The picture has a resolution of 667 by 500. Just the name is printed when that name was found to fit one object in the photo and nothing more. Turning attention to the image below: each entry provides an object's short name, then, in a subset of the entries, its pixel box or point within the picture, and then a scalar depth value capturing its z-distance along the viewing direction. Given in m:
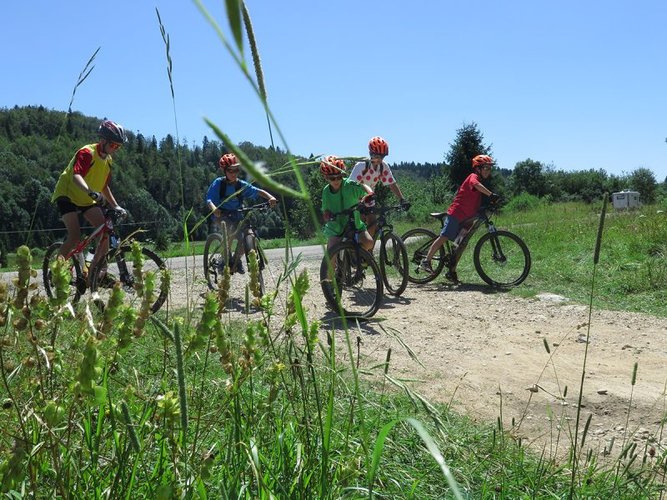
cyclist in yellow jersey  6.27
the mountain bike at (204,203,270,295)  7.44
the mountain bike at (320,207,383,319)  6.80
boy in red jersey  9.01
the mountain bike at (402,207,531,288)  8.94
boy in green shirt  7.15
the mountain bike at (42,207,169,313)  6.55
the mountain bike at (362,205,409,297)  8.12
